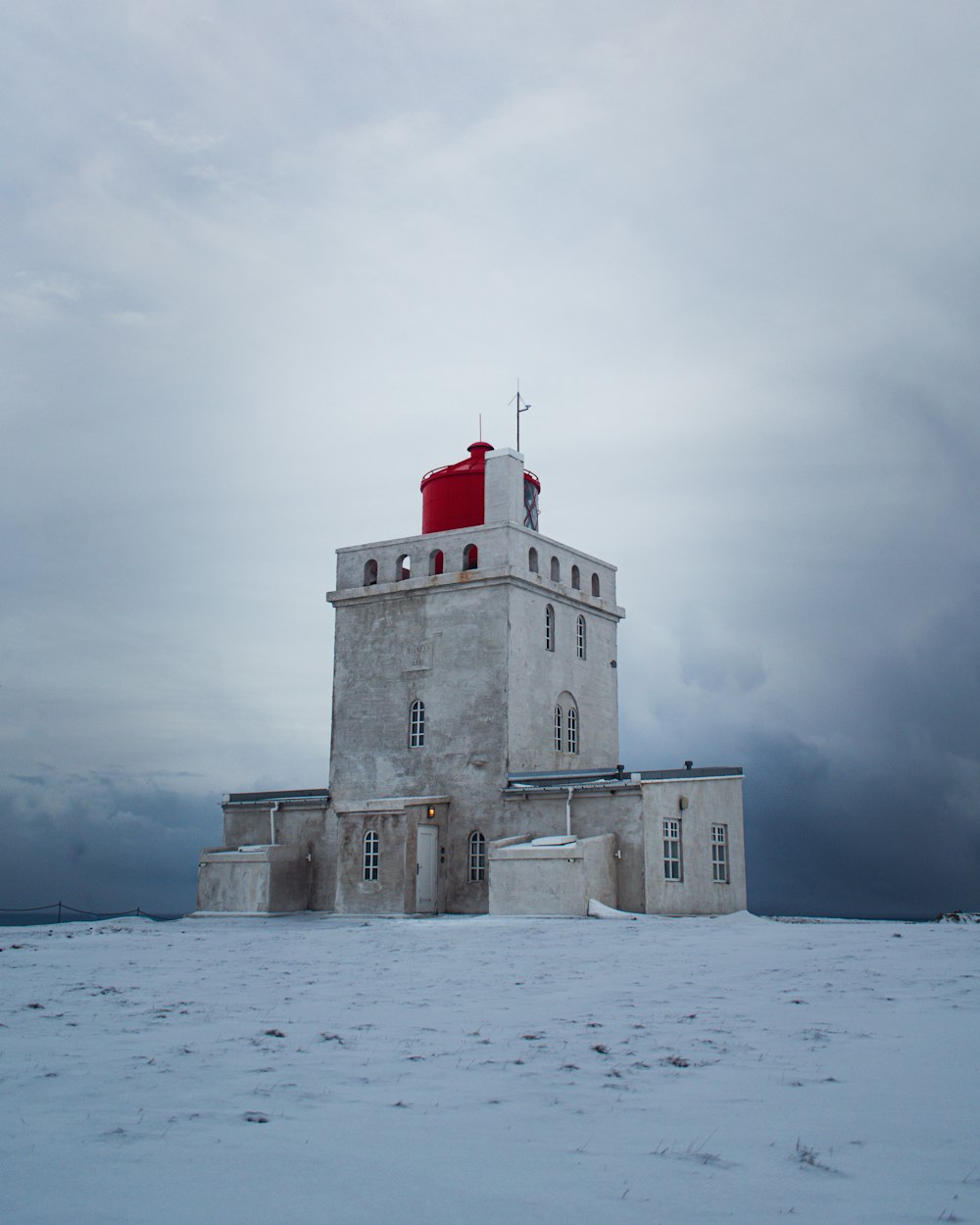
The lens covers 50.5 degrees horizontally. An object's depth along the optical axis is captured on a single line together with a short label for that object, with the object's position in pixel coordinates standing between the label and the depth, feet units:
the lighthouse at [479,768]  91.45
